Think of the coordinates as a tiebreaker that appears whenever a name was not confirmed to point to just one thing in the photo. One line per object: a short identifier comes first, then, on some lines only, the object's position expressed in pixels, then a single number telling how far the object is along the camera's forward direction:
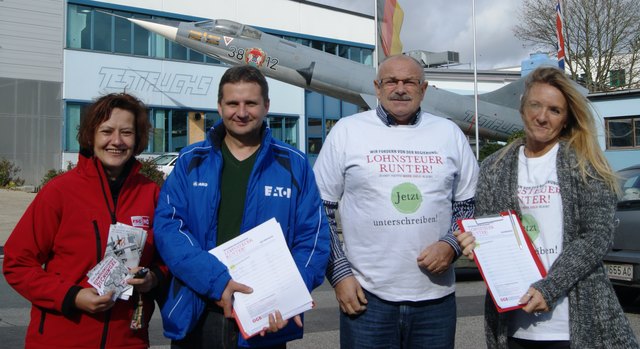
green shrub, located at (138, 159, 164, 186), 18.32
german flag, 20.86
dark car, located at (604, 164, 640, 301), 7.01
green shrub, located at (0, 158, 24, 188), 26.31
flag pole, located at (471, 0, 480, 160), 21.96
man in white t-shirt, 3.19
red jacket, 2.79
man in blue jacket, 2.82
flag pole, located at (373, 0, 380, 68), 20.44
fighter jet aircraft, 20.42
